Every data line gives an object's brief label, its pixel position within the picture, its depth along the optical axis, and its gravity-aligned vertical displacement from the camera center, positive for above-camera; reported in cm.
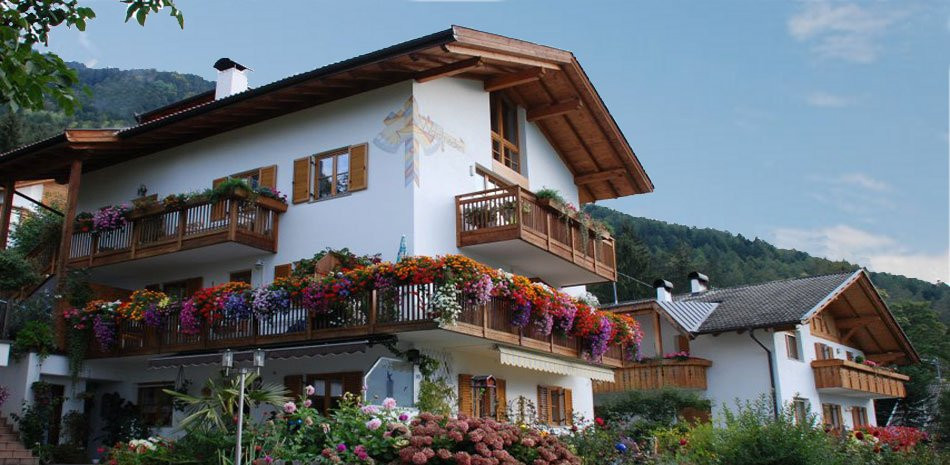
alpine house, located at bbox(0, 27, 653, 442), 1817 +492
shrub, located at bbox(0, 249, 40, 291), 2173 +462
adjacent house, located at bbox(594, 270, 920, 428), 3064 +374
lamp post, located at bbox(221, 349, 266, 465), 1299 +144
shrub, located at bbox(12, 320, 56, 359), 1998 +271
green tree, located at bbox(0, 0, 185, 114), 838 +381
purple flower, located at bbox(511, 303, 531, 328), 1875 +284
